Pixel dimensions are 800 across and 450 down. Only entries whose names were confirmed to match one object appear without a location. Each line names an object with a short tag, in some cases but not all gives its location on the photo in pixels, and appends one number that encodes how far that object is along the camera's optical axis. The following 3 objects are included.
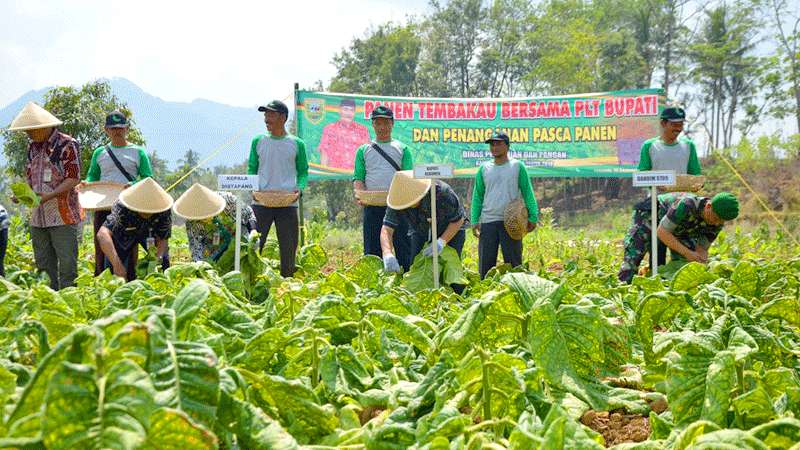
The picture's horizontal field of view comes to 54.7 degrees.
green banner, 11.07
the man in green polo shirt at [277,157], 6.07
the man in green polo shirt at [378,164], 5.91
